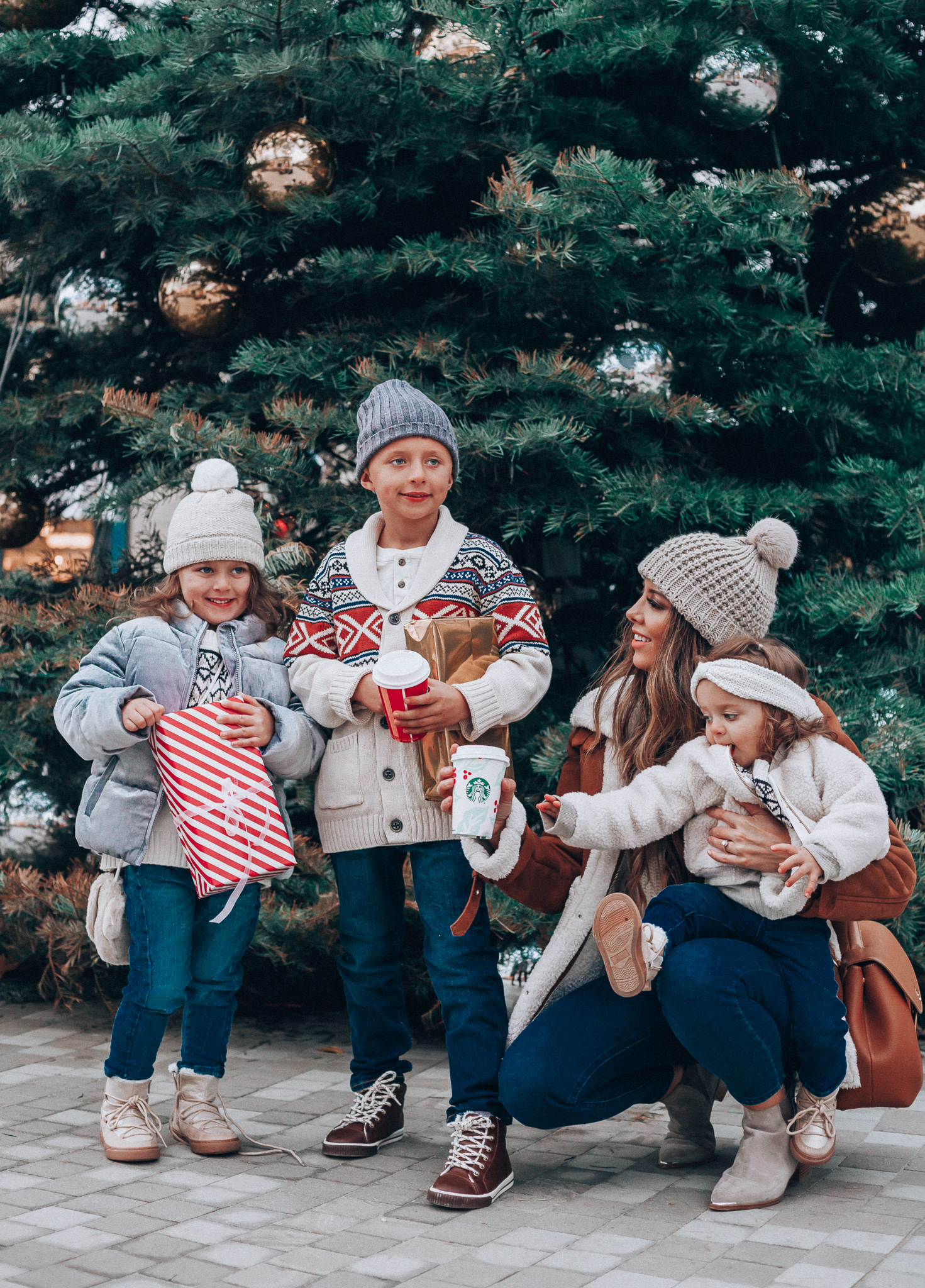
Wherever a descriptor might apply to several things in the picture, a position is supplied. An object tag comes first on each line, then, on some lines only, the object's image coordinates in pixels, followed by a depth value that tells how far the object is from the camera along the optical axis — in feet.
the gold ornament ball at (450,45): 12.95
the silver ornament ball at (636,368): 12.73
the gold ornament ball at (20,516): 15.03
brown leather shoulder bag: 9.83
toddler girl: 9.20
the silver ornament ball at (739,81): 12.93
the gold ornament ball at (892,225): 13.98
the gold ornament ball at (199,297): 13.64
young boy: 10.25
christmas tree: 12.75
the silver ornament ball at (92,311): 14.17
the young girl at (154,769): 10.59
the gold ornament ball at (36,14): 14.42
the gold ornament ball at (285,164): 12.87
